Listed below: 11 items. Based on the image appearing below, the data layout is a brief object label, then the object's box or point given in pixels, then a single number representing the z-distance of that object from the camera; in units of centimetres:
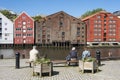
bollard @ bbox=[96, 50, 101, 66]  1128
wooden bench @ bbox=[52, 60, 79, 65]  1093
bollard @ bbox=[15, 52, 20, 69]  1053
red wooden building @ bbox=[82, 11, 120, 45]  6827
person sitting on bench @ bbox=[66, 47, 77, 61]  1107
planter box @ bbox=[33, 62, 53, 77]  844
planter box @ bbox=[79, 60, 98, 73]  909
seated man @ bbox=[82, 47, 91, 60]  1062
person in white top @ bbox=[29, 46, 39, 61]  1033
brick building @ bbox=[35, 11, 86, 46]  6749
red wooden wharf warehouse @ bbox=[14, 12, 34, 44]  6467
